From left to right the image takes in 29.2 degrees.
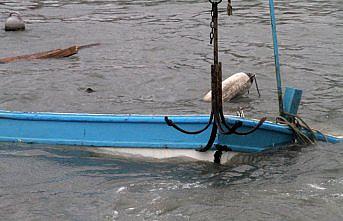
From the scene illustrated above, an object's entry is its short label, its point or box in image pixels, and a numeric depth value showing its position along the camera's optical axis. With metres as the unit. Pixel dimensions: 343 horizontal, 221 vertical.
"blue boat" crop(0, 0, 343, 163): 8.01
